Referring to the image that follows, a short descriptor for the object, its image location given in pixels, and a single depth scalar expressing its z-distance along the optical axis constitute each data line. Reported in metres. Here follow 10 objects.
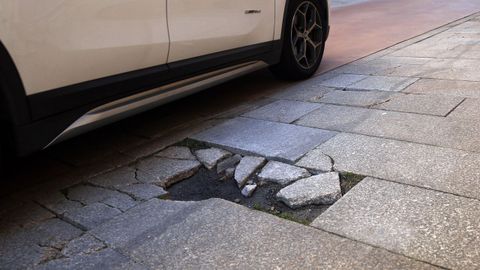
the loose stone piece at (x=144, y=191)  3.00
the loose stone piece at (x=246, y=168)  3.10
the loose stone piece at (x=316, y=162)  3.08
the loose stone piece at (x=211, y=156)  3.38
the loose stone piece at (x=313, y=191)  2.72
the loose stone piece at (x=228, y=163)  3.31
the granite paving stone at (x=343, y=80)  5.03
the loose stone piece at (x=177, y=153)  3.53
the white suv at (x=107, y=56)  2.63
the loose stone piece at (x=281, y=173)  3.01
